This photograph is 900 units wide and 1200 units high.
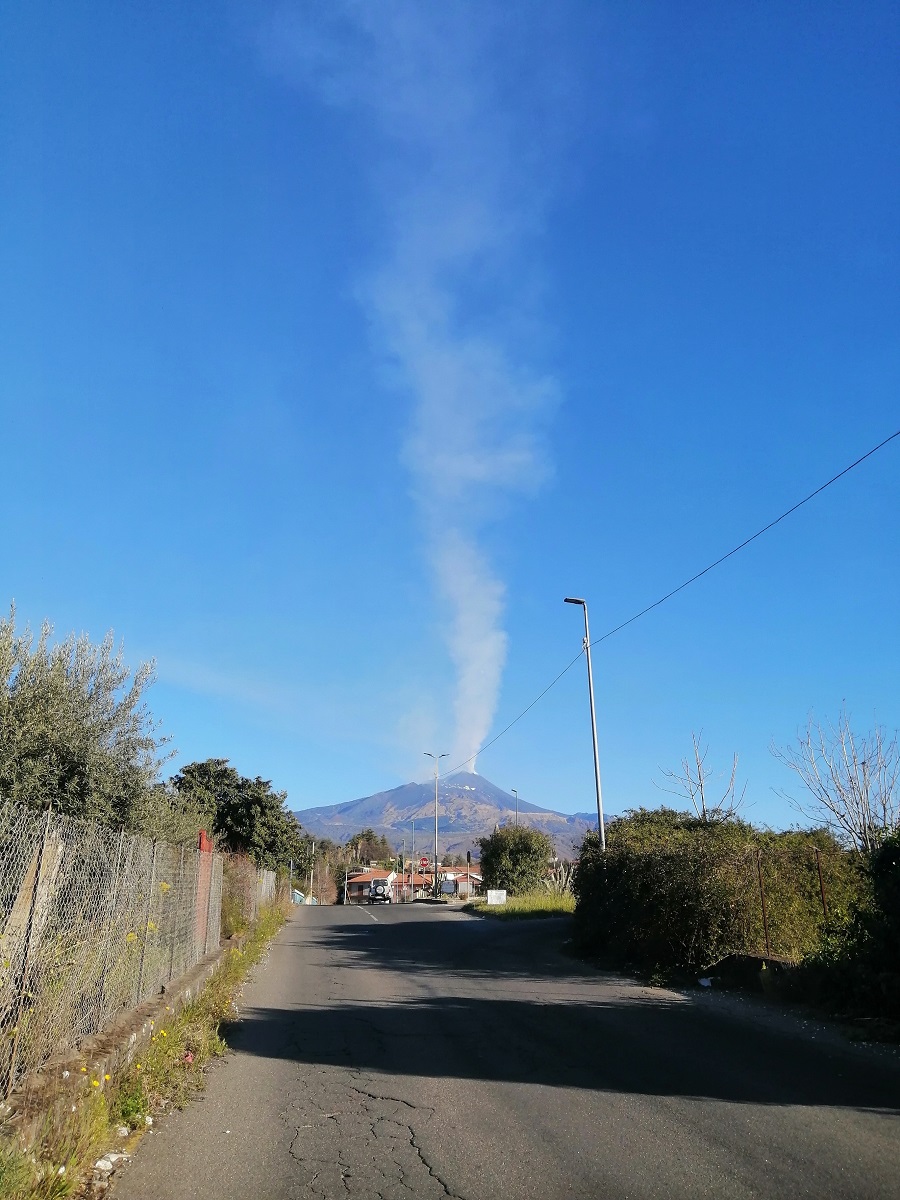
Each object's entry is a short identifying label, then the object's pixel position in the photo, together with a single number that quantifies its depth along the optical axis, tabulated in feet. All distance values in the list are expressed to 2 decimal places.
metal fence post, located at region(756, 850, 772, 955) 44.19
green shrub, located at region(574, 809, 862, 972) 46.03
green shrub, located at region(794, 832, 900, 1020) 30.76
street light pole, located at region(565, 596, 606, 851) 71.90
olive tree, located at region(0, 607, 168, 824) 30.25
